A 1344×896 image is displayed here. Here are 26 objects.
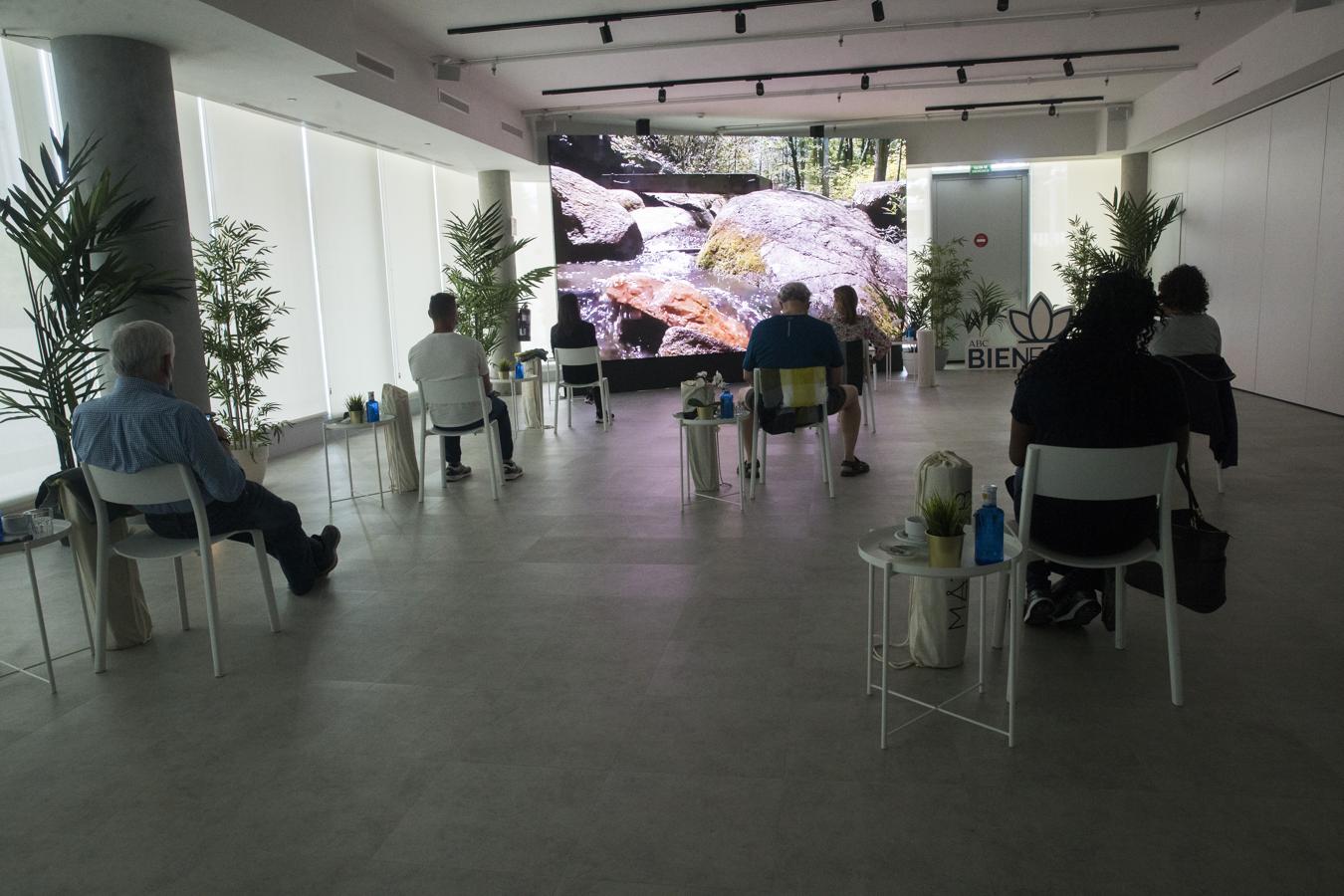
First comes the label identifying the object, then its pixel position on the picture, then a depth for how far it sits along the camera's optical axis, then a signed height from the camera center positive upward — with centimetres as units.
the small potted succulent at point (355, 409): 604 -64
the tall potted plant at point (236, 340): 640 -18
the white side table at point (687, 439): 550 -90
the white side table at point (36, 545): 303 -73
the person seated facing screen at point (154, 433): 325 -40
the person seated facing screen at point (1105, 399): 289 -36
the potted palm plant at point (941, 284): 1254 +7
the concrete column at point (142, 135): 520 +104
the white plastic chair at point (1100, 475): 267 -55
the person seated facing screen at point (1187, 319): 510 -21
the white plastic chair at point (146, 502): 323 -67
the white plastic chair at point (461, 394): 605 -56
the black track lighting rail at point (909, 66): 941 +230
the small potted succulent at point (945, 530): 250 -65
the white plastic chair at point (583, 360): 898 -56
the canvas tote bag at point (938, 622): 313 -112
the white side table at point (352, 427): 593 -74
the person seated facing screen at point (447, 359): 606 -34
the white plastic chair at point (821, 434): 567 -88
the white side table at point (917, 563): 249 -75
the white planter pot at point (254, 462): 658 -104
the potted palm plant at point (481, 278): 945 +27
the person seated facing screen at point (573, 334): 913 -31
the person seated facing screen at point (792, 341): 571 -29
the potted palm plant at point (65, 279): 460 +21
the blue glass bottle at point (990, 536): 254 -67
